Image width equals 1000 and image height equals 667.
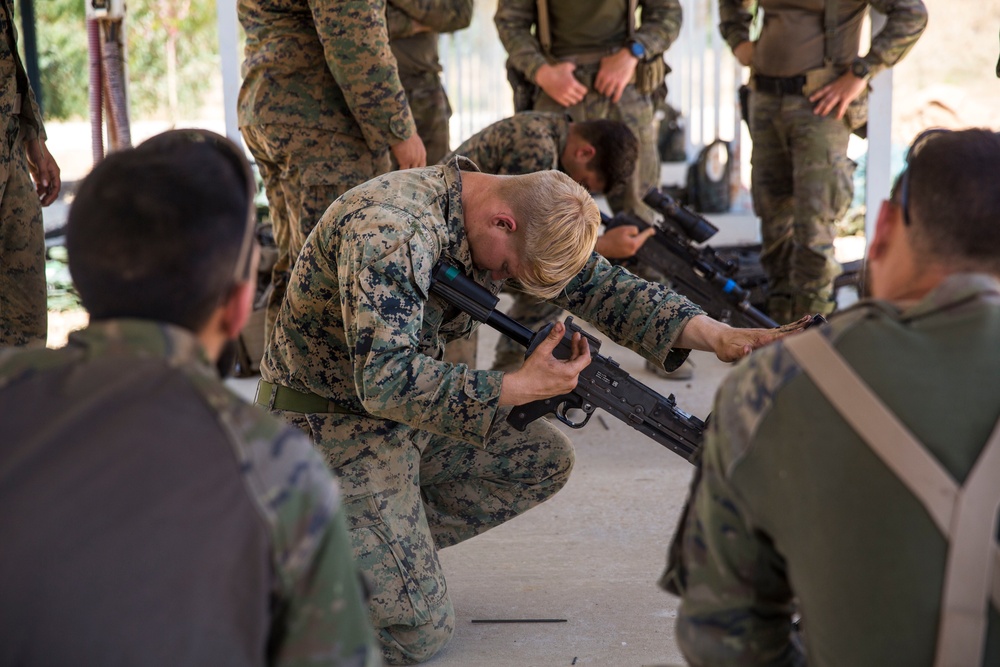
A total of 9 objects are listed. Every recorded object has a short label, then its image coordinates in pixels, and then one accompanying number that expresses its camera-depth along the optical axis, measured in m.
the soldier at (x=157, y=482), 1.11
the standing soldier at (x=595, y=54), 5.29
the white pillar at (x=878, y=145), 5.70
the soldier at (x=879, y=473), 1.23
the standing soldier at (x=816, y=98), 5.15
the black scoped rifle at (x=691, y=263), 4.75
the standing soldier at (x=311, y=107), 3.88
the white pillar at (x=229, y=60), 5.29
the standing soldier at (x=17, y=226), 3.53
